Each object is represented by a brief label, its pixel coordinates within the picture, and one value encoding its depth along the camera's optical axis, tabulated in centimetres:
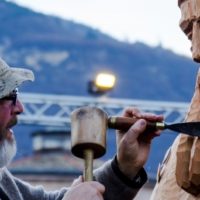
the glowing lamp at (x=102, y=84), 1636
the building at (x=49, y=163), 2352
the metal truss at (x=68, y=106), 1859
